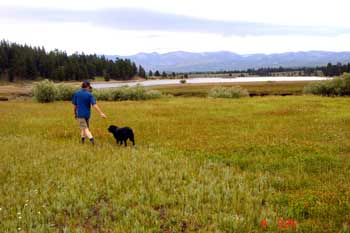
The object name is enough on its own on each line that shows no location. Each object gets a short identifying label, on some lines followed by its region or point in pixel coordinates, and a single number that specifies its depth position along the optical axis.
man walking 15.05
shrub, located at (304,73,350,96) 56.59
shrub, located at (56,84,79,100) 53.50
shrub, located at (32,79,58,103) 50.62
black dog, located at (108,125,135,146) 14.49
